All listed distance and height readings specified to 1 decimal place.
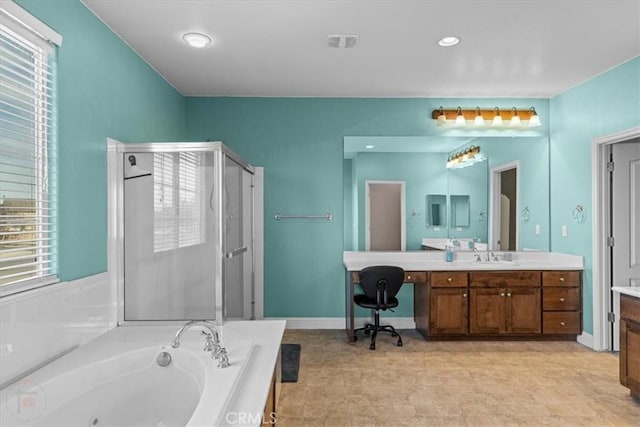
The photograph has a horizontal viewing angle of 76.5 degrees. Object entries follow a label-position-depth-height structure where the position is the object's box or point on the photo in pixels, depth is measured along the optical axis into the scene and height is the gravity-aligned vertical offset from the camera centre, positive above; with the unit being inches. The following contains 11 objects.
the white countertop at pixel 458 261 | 158.1 -21.1
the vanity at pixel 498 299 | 156.5 -34.3
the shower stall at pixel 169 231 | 108.0 -5.2
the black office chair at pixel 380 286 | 147.9 -27.4
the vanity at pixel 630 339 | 103.7 -33.4
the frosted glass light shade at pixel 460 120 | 172.4 +38.8
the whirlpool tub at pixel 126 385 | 65.8 -31.5
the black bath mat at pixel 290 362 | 125.1 -51.0
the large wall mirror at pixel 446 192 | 173.8 +8.2
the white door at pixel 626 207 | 147.2 +1.5
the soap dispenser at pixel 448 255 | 173.5 -18.8
